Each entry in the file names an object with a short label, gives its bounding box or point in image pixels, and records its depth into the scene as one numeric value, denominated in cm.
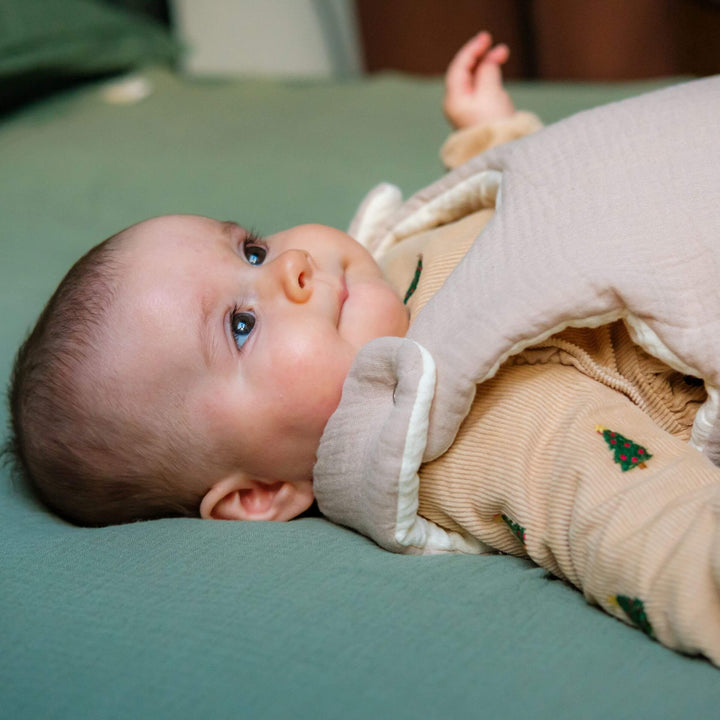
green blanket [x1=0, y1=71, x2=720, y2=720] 41
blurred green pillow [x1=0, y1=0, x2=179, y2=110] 89
